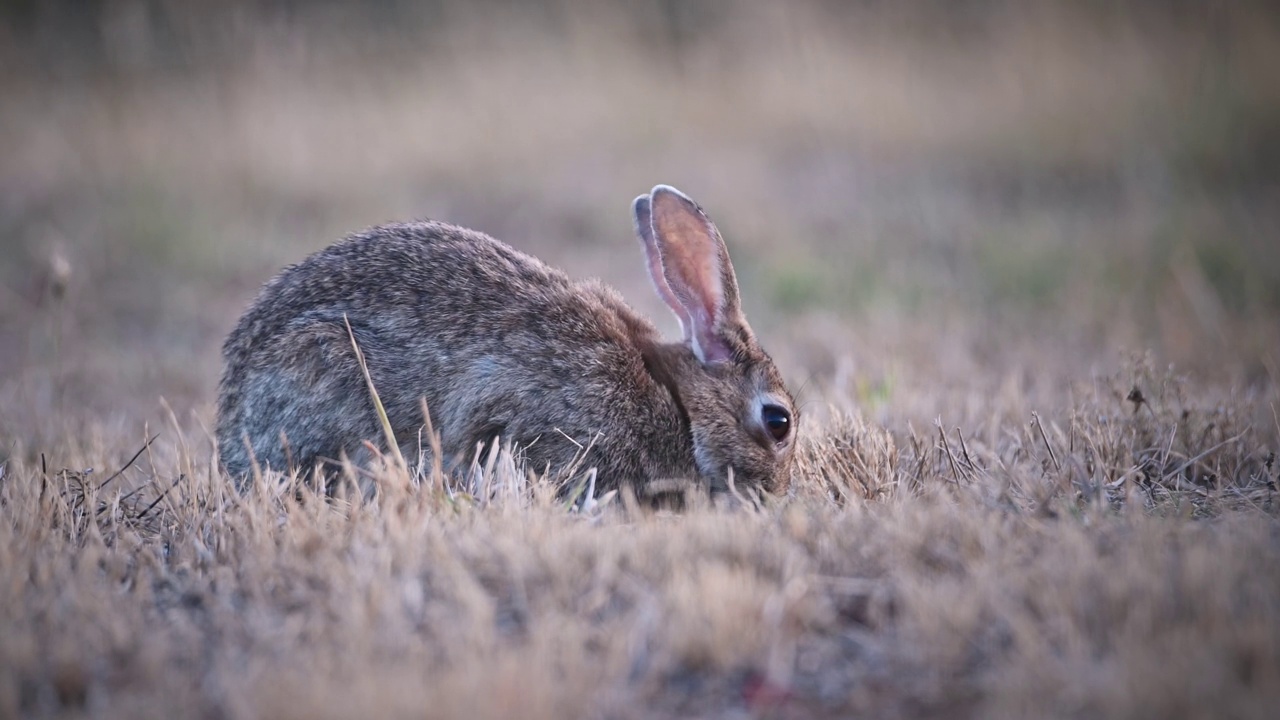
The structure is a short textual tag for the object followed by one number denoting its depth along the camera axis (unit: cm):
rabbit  796
